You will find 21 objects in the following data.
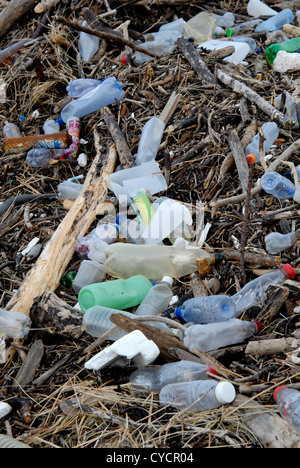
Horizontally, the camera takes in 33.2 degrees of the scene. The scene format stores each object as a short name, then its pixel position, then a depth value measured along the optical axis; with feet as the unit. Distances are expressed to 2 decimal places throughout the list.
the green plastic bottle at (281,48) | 15.80
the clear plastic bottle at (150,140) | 13.58
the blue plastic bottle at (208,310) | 8.96
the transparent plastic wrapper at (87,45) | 17.88
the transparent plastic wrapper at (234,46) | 15.98
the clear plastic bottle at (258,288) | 9.20
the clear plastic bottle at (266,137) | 12.46
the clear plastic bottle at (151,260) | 10.87
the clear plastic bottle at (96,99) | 15.46
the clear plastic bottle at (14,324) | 9.72
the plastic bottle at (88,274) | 11.11
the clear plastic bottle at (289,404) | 6.43
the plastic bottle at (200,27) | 17.97
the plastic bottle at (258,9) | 19.45
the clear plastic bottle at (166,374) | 7.66
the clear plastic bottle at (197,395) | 6.73
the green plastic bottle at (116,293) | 9.96
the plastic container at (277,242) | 10.00
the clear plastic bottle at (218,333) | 8.46
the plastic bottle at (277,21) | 17.99
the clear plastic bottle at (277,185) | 11.18
